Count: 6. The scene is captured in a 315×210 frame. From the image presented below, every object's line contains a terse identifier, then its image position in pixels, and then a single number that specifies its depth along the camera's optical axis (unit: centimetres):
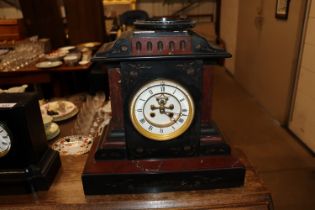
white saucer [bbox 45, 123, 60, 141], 109
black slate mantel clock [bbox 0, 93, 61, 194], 71
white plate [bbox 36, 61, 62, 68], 276
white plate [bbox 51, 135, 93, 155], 100
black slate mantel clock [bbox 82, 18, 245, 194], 70
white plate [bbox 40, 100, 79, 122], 126
